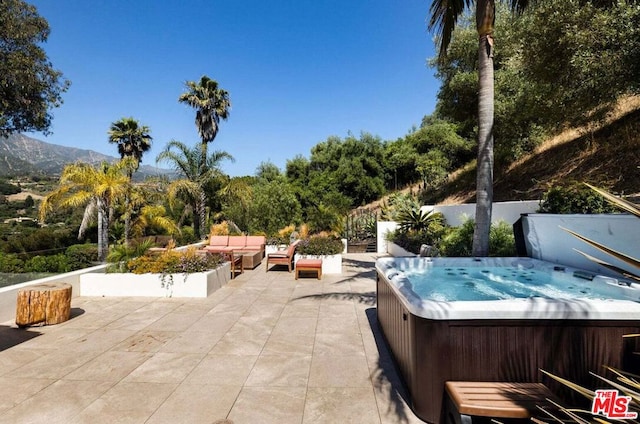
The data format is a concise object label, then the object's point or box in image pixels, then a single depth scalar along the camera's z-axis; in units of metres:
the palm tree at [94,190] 9.58
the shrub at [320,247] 9.56
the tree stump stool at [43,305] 4.99
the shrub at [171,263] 7.11
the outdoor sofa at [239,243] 11.50
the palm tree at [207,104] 17.89
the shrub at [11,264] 8.27
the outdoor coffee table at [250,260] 10.01
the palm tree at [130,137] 19.91
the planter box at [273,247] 12.23
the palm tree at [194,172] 14.28
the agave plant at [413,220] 13.23
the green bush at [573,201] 6.50
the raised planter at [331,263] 9.49
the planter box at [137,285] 6.89
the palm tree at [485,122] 6.38
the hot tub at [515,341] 2.73
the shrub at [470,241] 8.64
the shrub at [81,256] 8.89
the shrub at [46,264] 8.34
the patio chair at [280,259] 9.45
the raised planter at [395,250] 11.34
